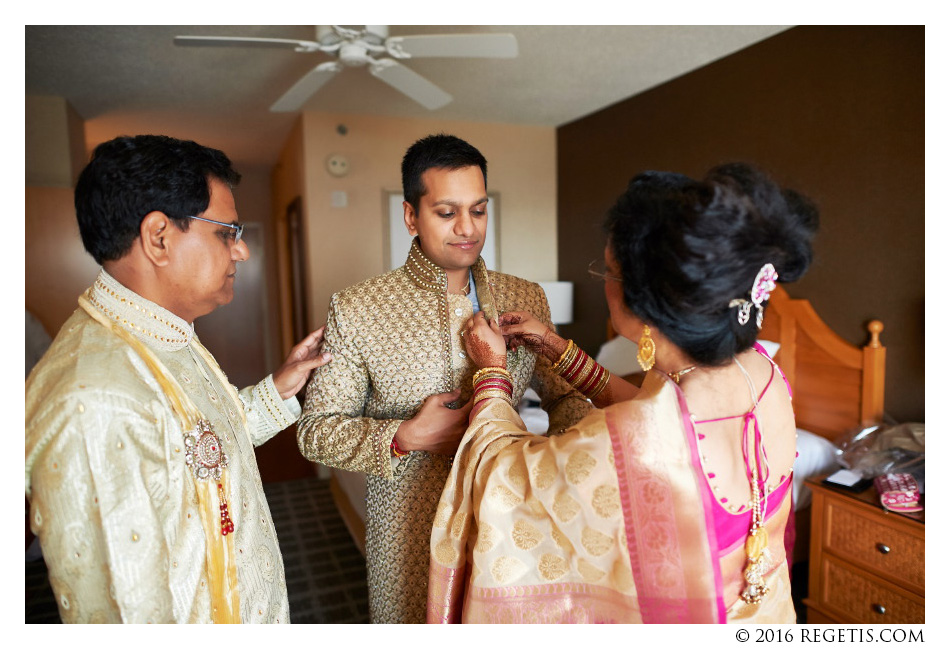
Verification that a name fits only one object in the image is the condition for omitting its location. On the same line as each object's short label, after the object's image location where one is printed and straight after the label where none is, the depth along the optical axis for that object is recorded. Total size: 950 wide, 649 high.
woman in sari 0.87
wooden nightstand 1.88
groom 1.25
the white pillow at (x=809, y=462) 2.46
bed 2.46
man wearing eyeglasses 0.79
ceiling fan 1.93
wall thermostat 3.80
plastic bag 2.05
